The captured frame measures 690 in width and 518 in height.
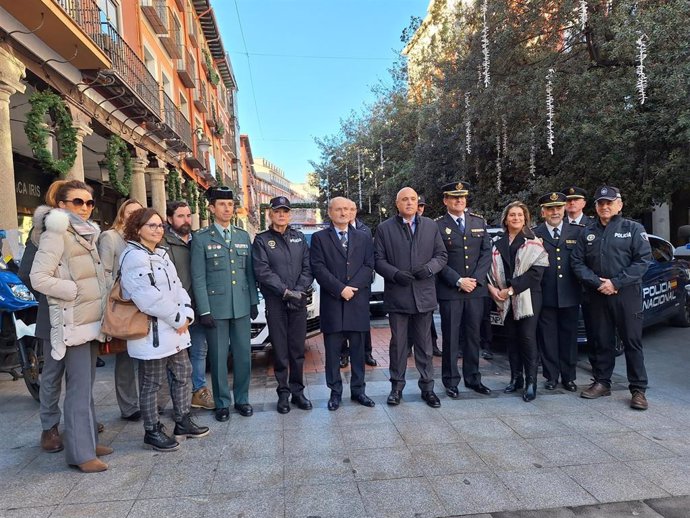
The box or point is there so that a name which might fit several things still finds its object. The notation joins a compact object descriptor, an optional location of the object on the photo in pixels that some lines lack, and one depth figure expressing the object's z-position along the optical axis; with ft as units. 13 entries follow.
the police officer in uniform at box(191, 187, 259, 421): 13.53
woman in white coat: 10.80
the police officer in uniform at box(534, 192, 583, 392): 15.31
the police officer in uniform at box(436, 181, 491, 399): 15.21
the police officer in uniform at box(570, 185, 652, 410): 14.15
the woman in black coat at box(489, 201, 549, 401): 14.76
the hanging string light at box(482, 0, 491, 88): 31.53
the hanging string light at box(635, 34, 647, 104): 24.36
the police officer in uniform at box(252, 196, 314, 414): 14.07
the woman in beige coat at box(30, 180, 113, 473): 10.03
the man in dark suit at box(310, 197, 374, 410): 14.32
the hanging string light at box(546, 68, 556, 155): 28.76
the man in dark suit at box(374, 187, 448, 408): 14.43
